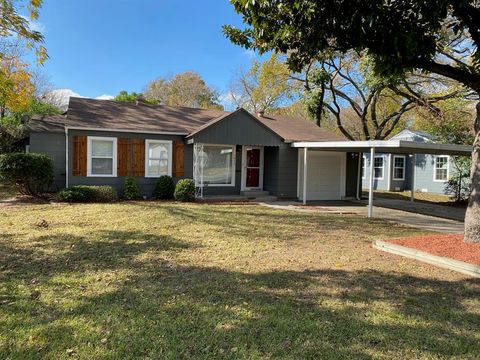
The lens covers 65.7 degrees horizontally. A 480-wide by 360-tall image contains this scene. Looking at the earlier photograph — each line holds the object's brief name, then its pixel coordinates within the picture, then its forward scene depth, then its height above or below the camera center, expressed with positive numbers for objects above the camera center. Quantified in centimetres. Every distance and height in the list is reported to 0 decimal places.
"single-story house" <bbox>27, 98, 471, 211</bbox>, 1353 +75
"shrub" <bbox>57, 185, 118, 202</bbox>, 1207 -89
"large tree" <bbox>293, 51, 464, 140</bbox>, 1997 +504
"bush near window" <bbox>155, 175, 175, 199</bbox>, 1388 -71
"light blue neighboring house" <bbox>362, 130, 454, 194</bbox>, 2298 +33
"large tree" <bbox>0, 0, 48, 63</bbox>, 843 +327
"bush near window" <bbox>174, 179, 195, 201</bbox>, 1331 -77
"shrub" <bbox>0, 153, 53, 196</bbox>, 1168 -15
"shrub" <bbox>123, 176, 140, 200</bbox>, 1341 -76
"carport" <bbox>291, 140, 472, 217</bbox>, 1086 +95
